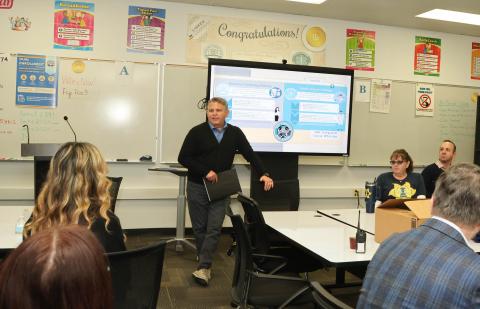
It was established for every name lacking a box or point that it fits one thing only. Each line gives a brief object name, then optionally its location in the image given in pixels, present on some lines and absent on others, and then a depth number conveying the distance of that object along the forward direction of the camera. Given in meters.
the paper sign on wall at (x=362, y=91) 5.82
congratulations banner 5.28
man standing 3.72
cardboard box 2.35
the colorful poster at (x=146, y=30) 5.07
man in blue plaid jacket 1.32
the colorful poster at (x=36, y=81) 4.76
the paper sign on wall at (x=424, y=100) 6.11
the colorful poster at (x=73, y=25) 4.86
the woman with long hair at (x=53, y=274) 0.67
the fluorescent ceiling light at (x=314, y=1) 5.04
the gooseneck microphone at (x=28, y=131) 4.79
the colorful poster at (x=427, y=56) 6.11
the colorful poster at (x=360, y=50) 5.82
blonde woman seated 1.81
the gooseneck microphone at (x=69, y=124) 4.79
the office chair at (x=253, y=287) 2.34
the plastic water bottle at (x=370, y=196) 3.58
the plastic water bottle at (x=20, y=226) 2.36
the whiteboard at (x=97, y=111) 4.77
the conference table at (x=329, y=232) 2.27
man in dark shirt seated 4.81
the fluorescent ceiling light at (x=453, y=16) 5.34
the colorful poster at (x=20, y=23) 4.76
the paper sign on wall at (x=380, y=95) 5.91
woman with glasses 3.80
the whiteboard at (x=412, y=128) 5.91
